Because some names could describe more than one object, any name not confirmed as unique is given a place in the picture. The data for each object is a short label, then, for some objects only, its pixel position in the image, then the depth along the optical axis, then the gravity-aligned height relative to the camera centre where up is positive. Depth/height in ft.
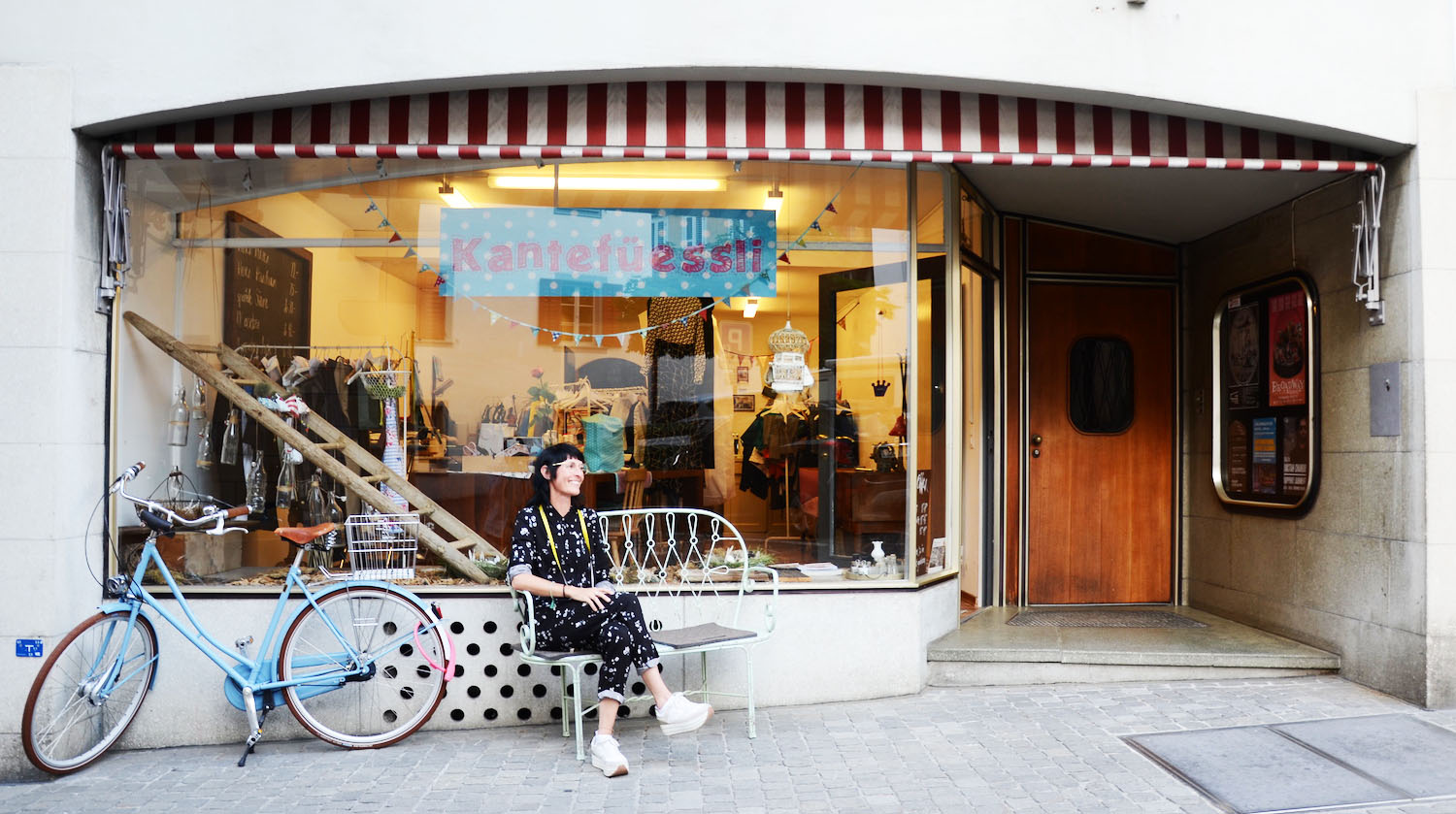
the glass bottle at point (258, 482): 18.99 -0.96
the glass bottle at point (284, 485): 18.98 -1.01
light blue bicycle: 15.20 -3.60
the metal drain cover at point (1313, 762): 13.25 -4.65
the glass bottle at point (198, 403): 18.74 +0.49
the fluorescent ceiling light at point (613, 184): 19.21 +4.56
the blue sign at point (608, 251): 19.47 +3.35
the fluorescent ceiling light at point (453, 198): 19.38 +4.33
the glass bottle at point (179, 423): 18.40 +0.12
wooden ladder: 18.31 -0.48
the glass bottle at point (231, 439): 18.90 -0.16
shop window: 19.21 +1.97
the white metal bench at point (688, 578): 16.48 -2.64
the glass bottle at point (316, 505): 18.95 -1.39
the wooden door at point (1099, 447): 23.99 -0.45
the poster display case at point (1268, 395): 19.80 +0.67
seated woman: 14.80 -2.45
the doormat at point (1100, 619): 21.58 -4.06
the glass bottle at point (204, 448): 18.78 -0.33
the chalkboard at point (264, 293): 19.40 +2.58
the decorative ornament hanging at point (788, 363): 20.03 +1.29
